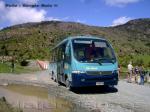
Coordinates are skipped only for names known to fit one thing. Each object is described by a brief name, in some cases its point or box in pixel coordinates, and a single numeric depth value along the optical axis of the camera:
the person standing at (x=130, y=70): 9.58
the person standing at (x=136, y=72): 9.44
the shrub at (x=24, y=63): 20.41
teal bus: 6.32
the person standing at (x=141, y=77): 8.76
